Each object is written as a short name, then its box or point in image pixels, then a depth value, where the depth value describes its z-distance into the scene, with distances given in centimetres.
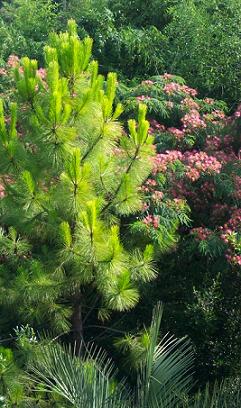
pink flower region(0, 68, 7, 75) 796
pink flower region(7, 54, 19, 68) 762
